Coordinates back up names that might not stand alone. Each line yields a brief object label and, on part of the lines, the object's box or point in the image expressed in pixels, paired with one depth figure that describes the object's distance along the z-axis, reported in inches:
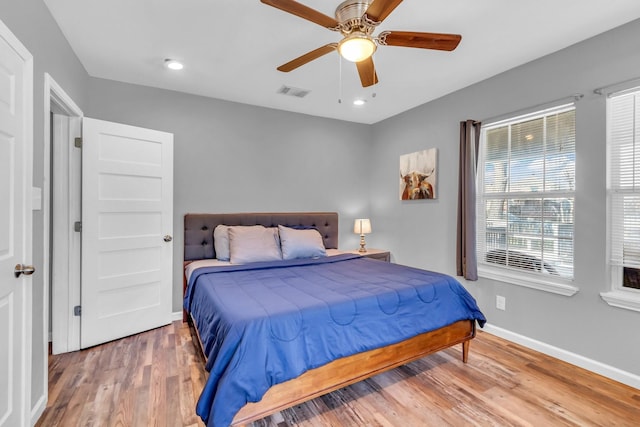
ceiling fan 67.3
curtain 128.1
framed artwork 151.5
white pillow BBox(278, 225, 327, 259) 140.6
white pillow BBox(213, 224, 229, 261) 137.0
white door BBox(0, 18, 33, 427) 57.6
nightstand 166.4
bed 61.9
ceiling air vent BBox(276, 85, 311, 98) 137.8
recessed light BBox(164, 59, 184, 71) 111.9
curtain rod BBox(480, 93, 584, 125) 100.9
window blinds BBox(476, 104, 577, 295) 105.3
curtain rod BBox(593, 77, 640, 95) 88.3
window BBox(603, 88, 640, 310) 89.4
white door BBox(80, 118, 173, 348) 111.7
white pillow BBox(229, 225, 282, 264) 130.3
